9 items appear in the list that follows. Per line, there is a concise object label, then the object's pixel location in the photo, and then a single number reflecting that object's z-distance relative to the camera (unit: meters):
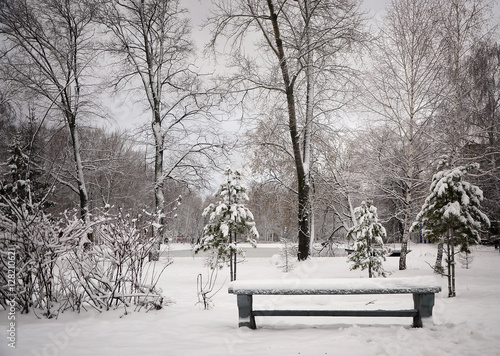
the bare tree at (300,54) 10.21
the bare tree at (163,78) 13.91
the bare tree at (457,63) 9.27
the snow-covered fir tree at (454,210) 6.41
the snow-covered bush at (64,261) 4.02
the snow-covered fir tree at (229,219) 9.45
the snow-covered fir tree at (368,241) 8.91
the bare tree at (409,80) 9.44
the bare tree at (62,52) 11.09
